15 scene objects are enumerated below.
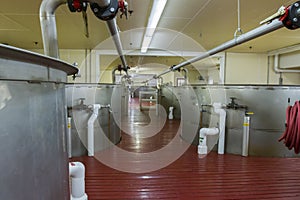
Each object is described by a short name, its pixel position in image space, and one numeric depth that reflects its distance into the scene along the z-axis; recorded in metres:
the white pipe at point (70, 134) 3.50
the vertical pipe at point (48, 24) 1.33
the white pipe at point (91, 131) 3.71
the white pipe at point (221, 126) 3.92
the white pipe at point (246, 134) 3.76
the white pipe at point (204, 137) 3.85
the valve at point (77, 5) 1.46
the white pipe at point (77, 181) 1.94
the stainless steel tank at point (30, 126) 0.69
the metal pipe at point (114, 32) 2.84
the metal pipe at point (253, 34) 2.42
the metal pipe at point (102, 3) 1.61
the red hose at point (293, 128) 2.16
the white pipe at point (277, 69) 7.98
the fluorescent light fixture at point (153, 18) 3.61
